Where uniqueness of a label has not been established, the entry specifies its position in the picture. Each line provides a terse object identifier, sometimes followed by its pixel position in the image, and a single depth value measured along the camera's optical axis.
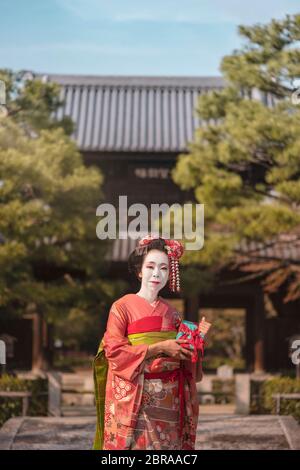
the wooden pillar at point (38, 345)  27.43
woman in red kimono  8.58
